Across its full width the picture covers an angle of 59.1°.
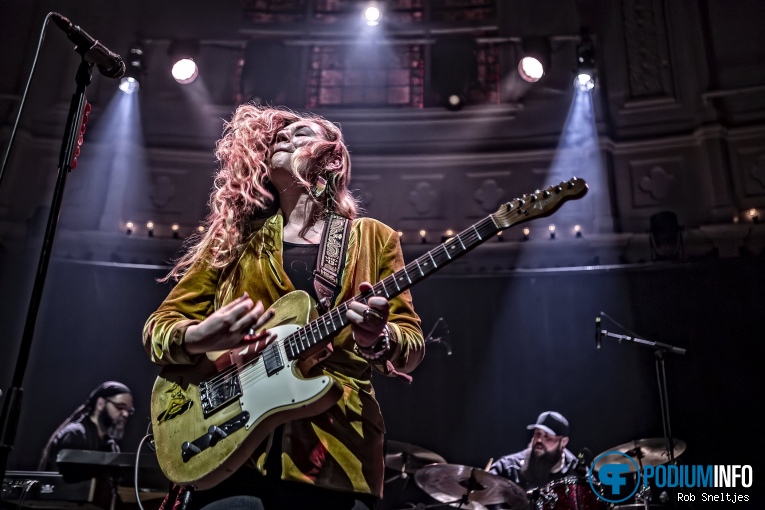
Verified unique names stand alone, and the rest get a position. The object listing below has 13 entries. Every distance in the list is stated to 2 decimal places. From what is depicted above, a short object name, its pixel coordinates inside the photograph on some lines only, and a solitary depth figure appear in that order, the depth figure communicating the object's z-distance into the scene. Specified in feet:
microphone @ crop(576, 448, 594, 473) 17.67
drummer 22.36
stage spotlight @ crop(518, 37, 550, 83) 27.84
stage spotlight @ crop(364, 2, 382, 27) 29.12
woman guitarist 6.29
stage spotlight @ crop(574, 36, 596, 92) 26.20
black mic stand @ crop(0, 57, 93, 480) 6.97
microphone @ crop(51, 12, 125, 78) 8.74
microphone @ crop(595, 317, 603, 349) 21.12
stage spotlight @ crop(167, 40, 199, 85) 27.37
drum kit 16.85
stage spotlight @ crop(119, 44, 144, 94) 26.53
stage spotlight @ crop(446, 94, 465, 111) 28.81
